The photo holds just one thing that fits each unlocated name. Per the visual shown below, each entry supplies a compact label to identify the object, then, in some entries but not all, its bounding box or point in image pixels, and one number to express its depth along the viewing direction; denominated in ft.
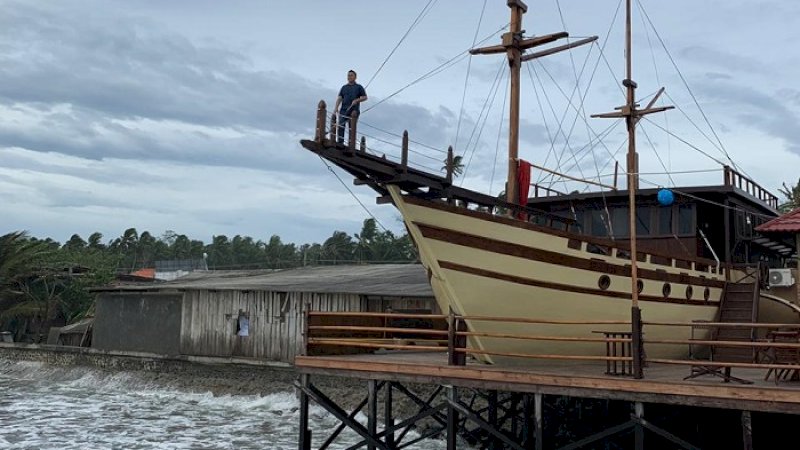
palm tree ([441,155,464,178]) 187.77
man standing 41.70
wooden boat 41.81
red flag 53.21
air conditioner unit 56.70
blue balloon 47.03
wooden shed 86.58
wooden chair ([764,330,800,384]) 35.35
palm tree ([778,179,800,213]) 121.49
